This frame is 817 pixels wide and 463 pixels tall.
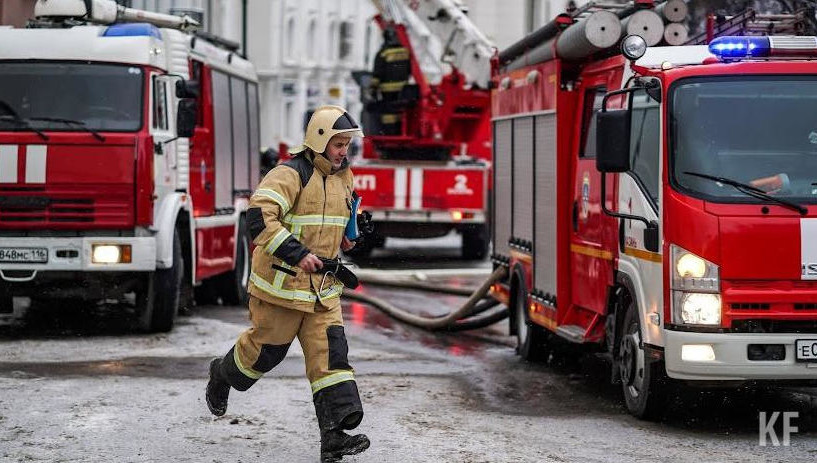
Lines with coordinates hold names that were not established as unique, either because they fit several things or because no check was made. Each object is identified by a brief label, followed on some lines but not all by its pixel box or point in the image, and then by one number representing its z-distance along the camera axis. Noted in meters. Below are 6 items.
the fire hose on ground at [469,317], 14.48
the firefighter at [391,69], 25.67
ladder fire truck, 24.17
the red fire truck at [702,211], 8.78
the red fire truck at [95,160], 13.34
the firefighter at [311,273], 7.83
